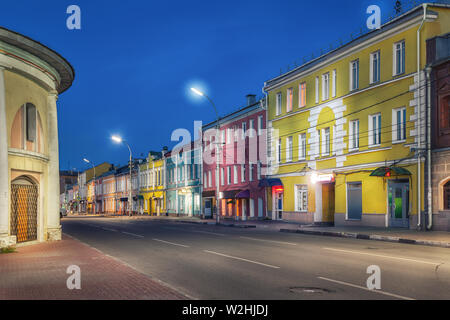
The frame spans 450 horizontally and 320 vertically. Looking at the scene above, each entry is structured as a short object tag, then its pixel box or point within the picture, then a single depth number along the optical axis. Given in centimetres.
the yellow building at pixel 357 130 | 2466
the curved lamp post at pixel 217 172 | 3489
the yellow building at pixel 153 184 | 6694
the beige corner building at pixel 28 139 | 1633
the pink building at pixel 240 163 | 4084
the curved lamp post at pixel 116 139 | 5196
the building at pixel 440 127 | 2272
